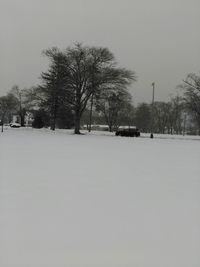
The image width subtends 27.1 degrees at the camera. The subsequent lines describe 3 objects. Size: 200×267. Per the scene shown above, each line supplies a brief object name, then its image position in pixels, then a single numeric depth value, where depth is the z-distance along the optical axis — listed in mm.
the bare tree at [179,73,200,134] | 68562
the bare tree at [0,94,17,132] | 102112
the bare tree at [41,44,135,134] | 59312
